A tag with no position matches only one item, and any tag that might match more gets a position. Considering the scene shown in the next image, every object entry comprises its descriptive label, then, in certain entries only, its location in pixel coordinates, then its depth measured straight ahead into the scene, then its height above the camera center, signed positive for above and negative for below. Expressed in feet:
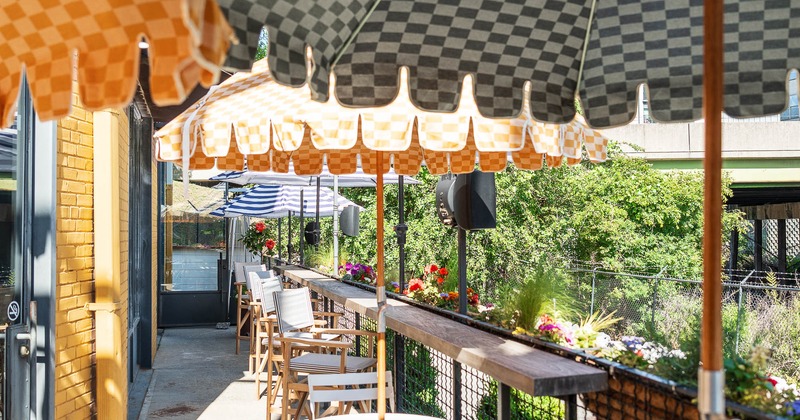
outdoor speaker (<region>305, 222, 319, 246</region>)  38.45 -1.03
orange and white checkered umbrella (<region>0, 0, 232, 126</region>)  4.36 +1.04
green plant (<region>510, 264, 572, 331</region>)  12.83 -1.48
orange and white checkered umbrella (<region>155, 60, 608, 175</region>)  11.15 +1.30
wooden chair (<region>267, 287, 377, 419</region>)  17.12 -3.29
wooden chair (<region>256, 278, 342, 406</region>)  21.03 -3.54
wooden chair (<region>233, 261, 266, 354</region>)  34.45 -4.03
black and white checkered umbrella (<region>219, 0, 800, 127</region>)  8.10 +1.76
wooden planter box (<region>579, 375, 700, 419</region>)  8.54 -2.26
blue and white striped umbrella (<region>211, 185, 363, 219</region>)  41.70 +0.57
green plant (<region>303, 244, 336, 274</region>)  34.55 -2.12
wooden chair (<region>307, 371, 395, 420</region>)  11.81 -2.77
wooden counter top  9.38 -2.10
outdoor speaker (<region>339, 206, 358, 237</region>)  33.40 -0.36
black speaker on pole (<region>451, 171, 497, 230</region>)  15.12 +0.21
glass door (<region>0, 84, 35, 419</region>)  12.57 -0.90
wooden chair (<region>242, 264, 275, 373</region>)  28.47 -3.25
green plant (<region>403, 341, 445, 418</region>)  17.72 -4.06
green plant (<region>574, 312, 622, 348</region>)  11.87 -1.87
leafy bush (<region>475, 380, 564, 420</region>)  16.75 -4.44
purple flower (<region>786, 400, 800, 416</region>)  7.36 -1.90
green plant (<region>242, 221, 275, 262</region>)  48.49 -1.71
